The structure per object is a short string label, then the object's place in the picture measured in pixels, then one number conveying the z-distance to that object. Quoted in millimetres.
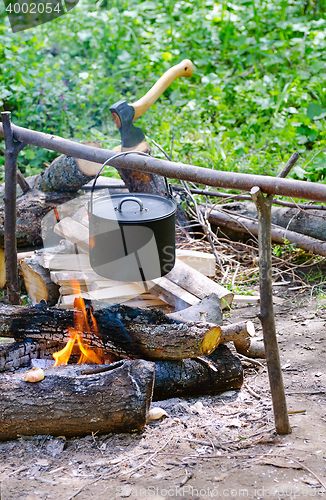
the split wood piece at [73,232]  3887
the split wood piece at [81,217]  4090
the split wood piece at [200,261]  3967
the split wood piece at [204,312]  3074
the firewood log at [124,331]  2605
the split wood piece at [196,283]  3496
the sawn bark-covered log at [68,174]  4258
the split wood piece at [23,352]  2725
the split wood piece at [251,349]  3158
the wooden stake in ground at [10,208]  2941
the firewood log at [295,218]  4395
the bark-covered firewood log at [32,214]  4293
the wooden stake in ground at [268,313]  2084
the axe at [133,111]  2928
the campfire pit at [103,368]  2316
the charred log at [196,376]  2713
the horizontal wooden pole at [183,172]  1913
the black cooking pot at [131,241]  2143
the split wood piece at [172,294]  3441
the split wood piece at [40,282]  3807
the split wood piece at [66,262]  3756
